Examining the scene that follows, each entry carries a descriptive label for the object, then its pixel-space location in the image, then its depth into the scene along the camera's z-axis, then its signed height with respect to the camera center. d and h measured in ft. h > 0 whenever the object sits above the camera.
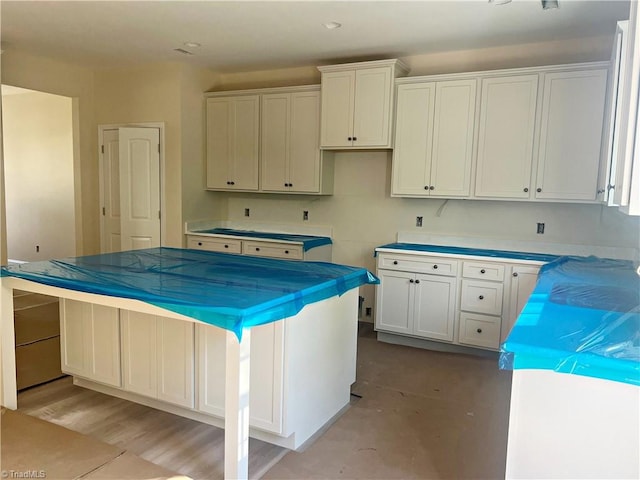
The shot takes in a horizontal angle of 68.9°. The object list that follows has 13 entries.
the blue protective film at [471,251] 12.63 -1.38
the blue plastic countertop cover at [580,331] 5.04 -1.55
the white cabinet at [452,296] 12.39 -2.60
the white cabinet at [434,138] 13.29 +1.87
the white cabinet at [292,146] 15.52 +1.80
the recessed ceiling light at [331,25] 11.84 +4.46
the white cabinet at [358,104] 13.97 +2.96
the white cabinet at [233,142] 16.51 +1.97
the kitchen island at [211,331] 6.83 -2.48
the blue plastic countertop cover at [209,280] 6.65 -1.49
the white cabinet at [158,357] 8.54 -3.09
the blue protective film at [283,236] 15.43 -1.34
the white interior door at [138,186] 16.66 +0.28
